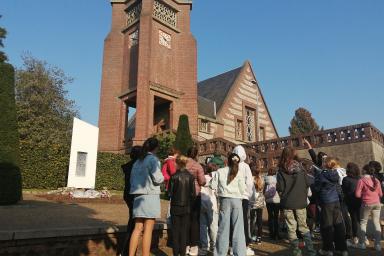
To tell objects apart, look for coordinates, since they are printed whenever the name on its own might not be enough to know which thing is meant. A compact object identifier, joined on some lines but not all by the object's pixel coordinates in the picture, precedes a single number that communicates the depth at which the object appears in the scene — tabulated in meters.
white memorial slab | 16.30
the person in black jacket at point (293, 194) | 5.59
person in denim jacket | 4.95
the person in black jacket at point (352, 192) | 7.16
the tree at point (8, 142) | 10.21
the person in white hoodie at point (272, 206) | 7.86
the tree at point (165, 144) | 20.25
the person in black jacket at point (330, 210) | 5.96
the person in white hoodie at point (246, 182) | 5.61
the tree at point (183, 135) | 17.48
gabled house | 26.91
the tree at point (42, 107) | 27.42
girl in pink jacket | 6.76
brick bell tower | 23.36
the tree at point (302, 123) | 48.72
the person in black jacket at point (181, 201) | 5.34
